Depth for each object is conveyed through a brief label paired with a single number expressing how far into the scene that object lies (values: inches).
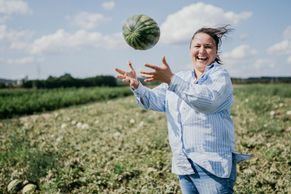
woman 103.4
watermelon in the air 120.6
